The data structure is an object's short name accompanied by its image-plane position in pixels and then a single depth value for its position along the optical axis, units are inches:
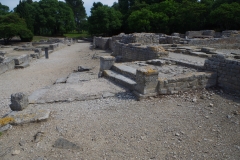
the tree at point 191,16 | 1407.5
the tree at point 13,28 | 1396.4
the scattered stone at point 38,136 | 193.3
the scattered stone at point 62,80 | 419.8
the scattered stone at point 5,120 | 214.7
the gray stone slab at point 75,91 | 283.0
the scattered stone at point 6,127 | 209.1
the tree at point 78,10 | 2800.2
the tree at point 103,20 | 1677.4
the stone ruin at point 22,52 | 593.3
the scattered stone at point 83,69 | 531.8
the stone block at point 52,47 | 1009.3
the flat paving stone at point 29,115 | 221.5
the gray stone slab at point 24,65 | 620.4
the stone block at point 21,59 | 629.0
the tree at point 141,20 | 1519.4
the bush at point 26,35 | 1509.0
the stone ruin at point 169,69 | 283.6
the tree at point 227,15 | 1210.0
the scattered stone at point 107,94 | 288.0
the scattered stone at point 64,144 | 183.8
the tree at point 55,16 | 1967.3
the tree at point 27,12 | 1791.7
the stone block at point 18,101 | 243.3
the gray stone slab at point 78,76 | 411.8
